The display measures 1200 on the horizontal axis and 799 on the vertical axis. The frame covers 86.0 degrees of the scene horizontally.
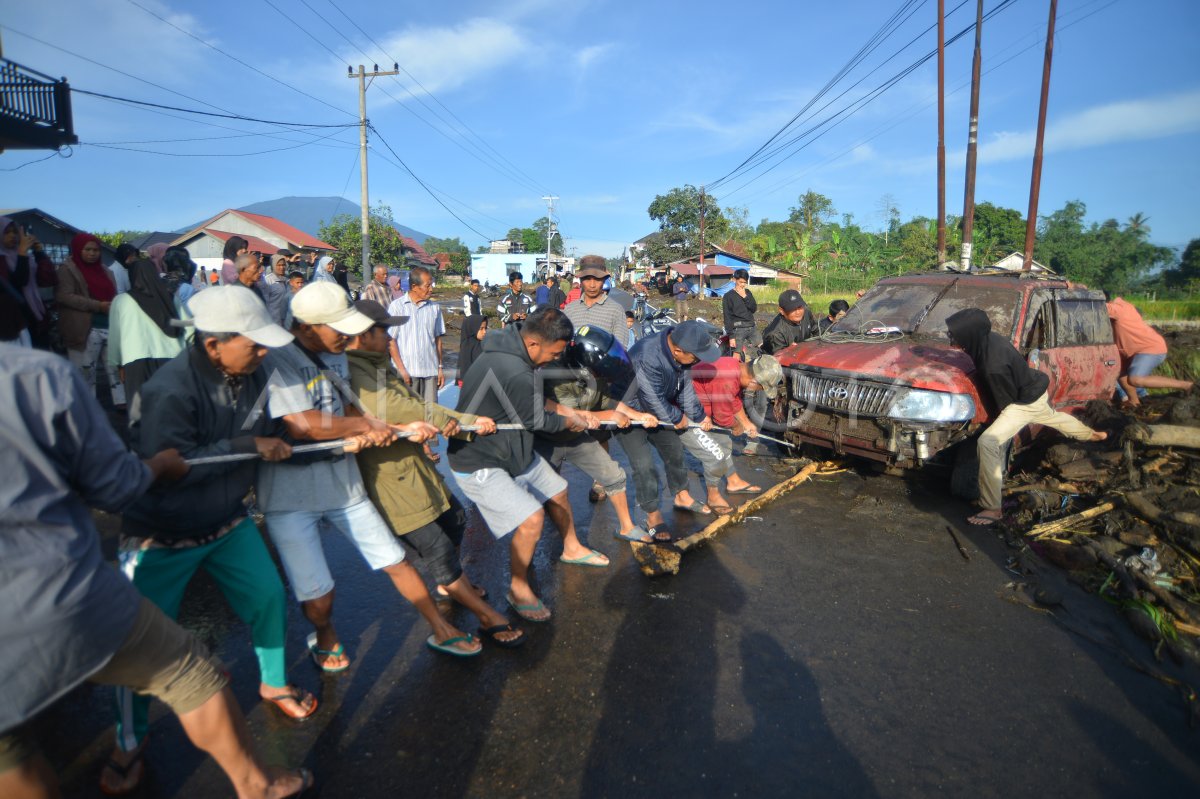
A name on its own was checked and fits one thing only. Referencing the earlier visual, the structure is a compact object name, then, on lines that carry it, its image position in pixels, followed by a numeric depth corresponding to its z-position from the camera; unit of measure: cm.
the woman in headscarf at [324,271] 898
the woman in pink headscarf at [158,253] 712
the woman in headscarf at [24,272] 548
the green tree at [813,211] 6041
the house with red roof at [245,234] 4238
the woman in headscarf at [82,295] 666
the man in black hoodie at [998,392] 537
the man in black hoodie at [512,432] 364
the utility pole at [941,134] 1573
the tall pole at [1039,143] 1607
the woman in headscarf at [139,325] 512
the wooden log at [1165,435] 552
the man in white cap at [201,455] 245
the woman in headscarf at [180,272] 690
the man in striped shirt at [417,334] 679
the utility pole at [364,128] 2088
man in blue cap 490
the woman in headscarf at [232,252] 628
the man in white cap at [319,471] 290
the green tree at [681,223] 5897
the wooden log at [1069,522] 500
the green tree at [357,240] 3856
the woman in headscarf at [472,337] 780
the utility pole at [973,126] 1491
